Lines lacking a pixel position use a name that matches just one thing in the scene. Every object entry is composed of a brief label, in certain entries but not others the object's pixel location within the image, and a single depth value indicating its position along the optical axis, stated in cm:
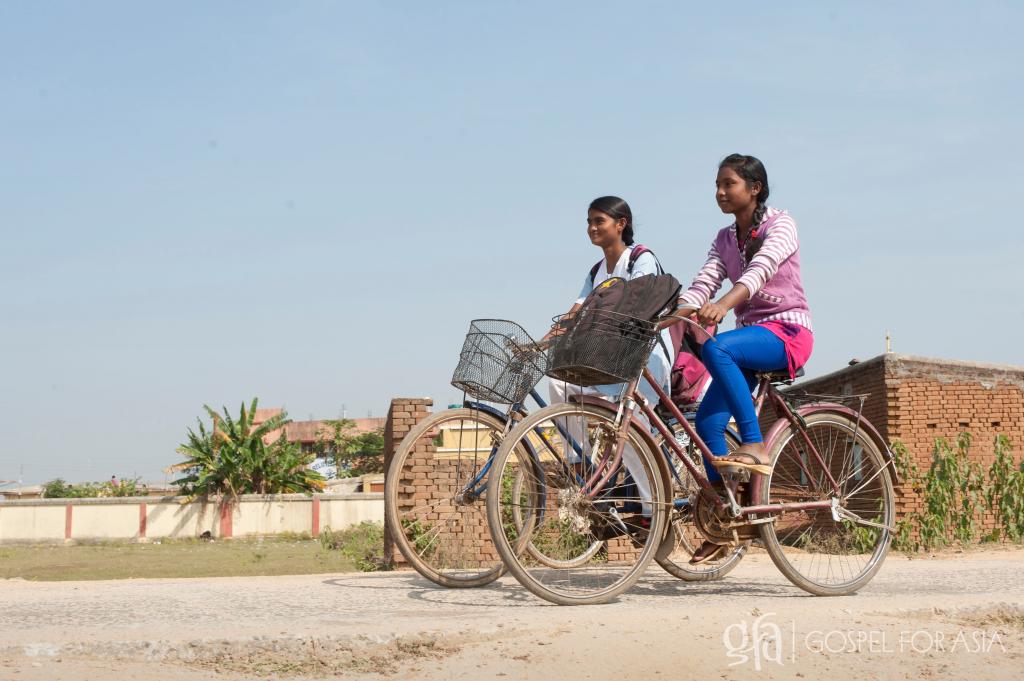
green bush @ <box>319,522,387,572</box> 1091
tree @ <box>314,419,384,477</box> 6153
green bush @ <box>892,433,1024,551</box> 1188
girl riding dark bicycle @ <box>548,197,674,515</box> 504
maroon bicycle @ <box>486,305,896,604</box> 414
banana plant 3500
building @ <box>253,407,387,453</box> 6625
